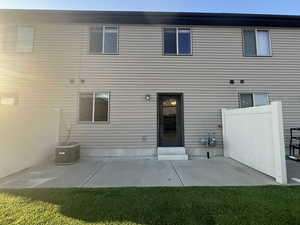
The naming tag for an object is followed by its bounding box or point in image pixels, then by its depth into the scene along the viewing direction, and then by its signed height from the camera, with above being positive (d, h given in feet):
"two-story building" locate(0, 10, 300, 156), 19.56 +6.67
